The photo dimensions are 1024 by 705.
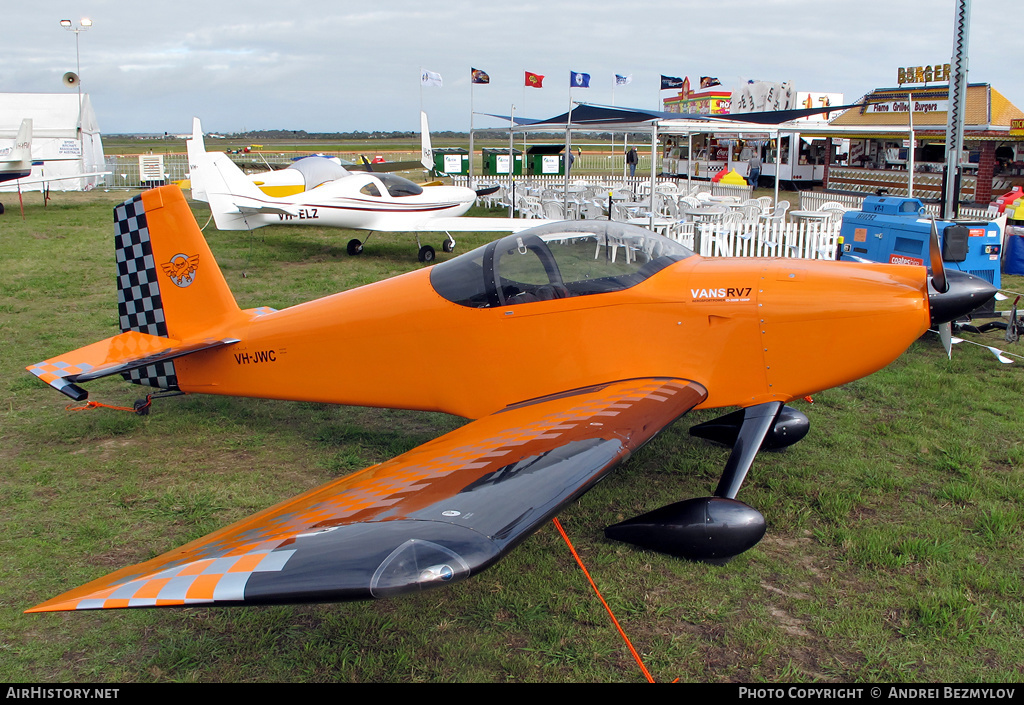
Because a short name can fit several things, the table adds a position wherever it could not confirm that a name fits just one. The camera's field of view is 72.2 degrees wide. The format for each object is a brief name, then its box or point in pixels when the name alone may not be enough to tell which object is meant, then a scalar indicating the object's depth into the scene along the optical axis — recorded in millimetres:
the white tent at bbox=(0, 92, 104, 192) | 29203
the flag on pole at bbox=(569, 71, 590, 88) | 19281
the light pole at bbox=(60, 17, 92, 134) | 28453
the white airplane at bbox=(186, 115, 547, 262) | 14781
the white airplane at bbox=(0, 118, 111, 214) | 23703
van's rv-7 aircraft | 2615
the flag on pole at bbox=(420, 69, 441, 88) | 28570
